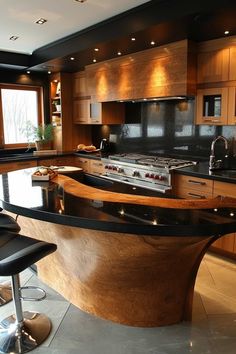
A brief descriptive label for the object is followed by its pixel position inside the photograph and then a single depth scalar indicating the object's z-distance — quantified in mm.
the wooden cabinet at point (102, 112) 4988
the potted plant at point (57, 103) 5650
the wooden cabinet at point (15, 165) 4809
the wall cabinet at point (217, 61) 3275
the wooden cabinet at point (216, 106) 3334
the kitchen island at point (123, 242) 1642
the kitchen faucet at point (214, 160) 3539
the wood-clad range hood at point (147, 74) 3531
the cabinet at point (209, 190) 3160
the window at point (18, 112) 5562
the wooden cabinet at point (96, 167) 4859
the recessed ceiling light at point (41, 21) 3484
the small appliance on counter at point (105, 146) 5461
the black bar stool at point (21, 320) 1840
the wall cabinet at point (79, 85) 5320
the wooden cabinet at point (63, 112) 5525
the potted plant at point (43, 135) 5590
